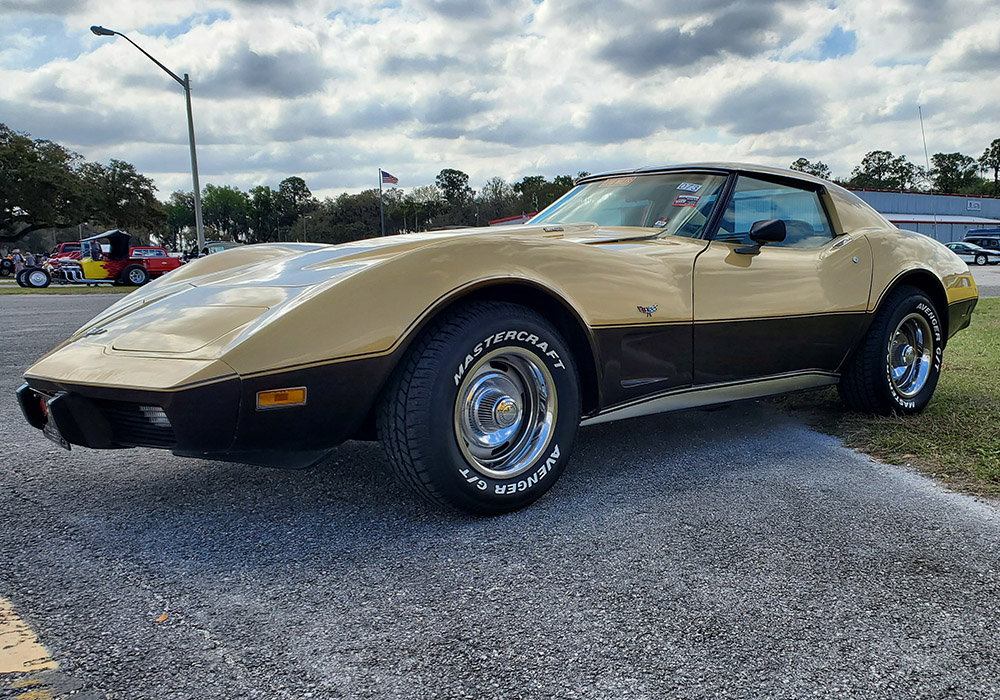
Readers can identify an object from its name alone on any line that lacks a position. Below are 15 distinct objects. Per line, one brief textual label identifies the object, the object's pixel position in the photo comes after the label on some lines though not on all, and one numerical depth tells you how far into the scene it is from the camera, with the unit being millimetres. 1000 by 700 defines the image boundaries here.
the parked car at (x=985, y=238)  34250
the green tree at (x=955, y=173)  97688
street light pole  22044
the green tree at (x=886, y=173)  98438
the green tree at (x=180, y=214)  117094
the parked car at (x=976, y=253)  32969
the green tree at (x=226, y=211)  117250
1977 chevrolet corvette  2297
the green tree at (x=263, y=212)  108750
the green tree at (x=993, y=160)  98438
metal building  51906
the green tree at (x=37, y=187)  39750
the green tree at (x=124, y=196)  46312
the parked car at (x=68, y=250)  28538
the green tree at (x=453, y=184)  99038
